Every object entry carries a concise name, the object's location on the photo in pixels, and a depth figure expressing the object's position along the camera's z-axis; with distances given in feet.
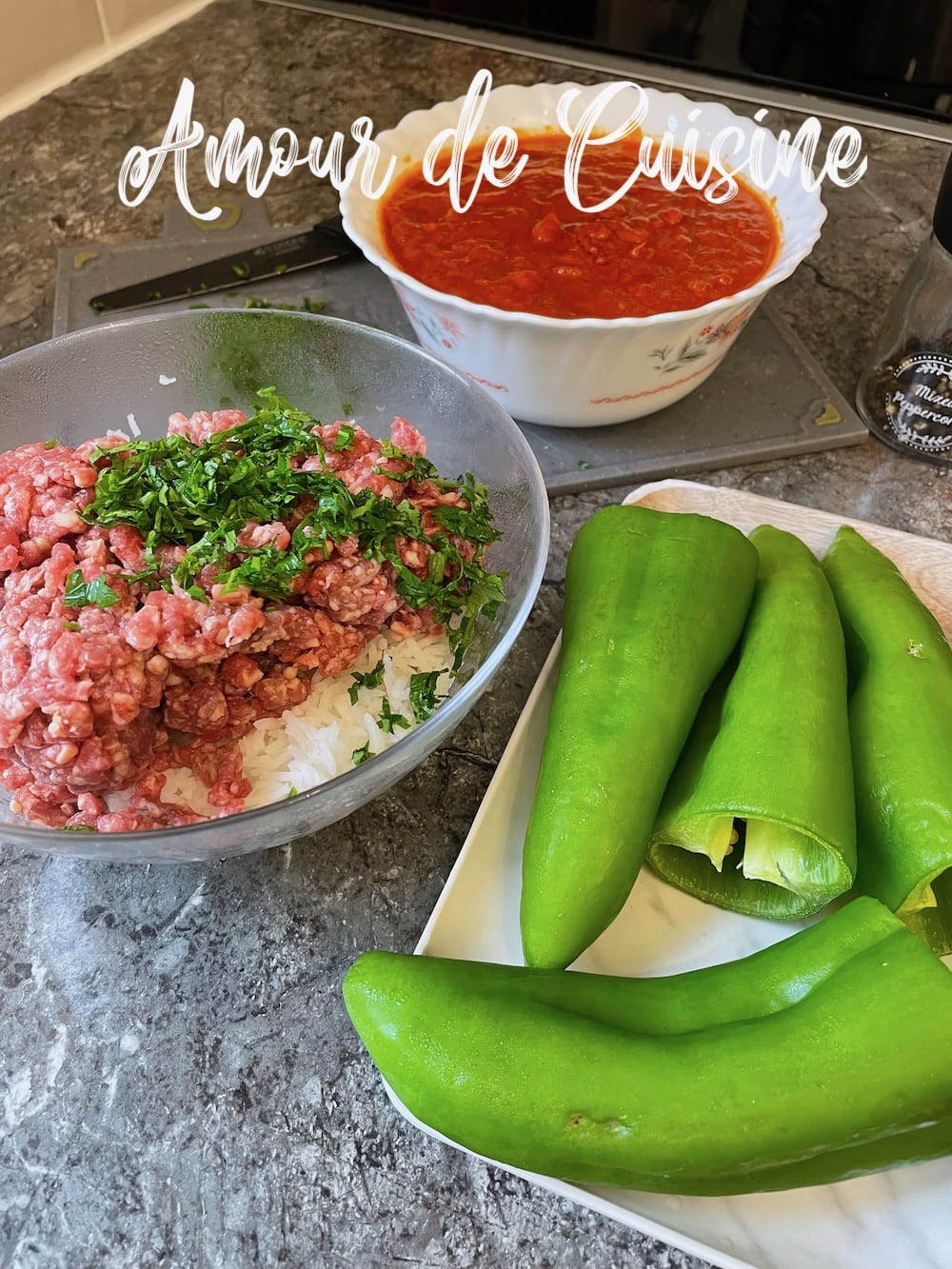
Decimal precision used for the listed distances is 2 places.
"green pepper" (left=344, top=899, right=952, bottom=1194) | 0.81
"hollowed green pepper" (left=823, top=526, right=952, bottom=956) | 0.98
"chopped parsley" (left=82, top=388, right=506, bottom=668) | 1.01
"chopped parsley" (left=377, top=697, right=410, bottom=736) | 1.08
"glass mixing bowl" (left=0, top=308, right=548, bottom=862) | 1.25
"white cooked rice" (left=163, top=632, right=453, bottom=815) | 1.05
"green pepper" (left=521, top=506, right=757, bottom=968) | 0.98
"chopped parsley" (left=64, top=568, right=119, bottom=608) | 0.96
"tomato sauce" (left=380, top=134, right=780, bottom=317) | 1.51
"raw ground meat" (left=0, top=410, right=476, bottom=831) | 0.92
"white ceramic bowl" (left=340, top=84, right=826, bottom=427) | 1.36
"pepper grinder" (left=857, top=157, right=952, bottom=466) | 1.52
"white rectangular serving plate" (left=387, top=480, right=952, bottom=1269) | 0.86
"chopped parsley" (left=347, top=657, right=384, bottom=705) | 1.11
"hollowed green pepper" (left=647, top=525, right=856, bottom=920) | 0.97
